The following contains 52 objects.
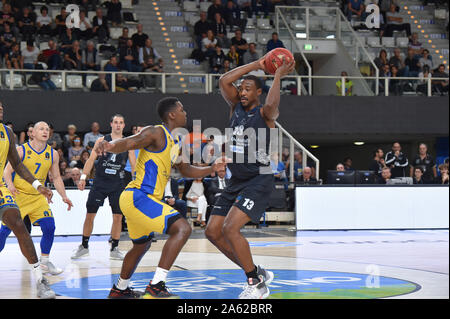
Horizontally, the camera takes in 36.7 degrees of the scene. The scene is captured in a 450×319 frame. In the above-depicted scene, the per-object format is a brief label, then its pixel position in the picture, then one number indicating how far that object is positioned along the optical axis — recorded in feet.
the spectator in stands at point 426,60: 68.59
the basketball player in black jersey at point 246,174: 19.38
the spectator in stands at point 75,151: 48.37
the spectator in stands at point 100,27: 62.23
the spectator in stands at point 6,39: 56.38
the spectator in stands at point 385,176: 50.90
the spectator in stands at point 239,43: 64.75
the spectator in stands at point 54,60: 55.98
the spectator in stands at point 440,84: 65.10
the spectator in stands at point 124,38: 60.23
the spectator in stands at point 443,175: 51.67
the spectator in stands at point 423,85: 64.35
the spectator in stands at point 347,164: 57.90
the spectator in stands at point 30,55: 56.65
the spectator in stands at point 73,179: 45.57
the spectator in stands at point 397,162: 52.47
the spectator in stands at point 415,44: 71.87
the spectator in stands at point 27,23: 60.08
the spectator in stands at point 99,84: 56.85
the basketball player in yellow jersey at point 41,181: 24.98
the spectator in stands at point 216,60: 62.23
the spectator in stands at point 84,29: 61.05
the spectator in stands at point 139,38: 61.82
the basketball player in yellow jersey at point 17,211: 19.84
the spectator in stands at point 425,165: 51.98
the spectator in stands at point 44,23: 60.70
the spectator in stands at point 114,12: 66.08
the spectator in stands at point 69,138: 50.94
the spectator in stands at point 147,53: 60.39
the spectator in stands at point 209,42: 65.26
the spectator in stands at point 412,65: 66.82
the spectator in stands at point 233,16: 70.33
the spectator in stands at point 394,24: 74.64
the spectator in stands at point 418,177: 50.83
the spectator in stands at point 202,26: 67.67
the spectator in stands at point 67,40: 58.54
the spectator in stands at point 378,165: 52.49
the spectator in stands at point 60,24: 60.39
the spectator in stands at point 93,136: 50.62
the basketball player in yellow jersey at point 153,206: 18.37
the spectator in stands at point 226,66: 62.03
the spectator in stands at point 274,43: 65.21
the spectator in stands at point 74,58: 56.44
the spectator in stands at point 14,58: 55.52
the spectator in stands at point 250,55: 63.26
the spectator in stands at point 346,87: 63.93
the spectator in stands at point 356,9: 74.17
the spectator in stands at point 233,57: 62.80
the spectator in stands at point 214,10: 69.41
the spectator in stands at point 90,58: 57.57
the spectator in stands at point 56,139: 49.42
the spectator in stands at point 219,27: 67.16
